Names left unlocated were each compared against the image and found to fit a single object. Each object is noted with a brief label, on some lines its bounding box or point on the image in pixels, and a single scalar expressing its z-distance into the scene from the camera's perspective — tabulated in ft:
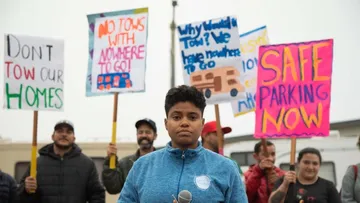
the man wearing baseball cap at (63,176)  21.80
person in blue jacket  9.98
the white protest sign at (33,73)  24.27
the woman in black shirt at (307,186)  20.07
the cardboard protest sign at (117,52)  24.93
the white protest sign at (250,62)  27.81
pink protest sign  21.34
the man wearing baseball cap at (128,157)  21.66
